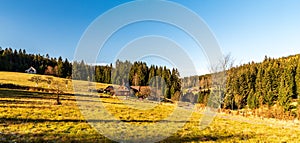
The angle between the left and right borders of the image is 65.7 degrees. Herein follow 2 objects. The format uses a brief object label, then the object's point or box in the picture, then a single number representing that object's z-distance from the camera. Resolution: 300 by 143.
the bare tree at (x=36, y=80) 39.39
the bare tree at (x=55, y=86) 37.38
